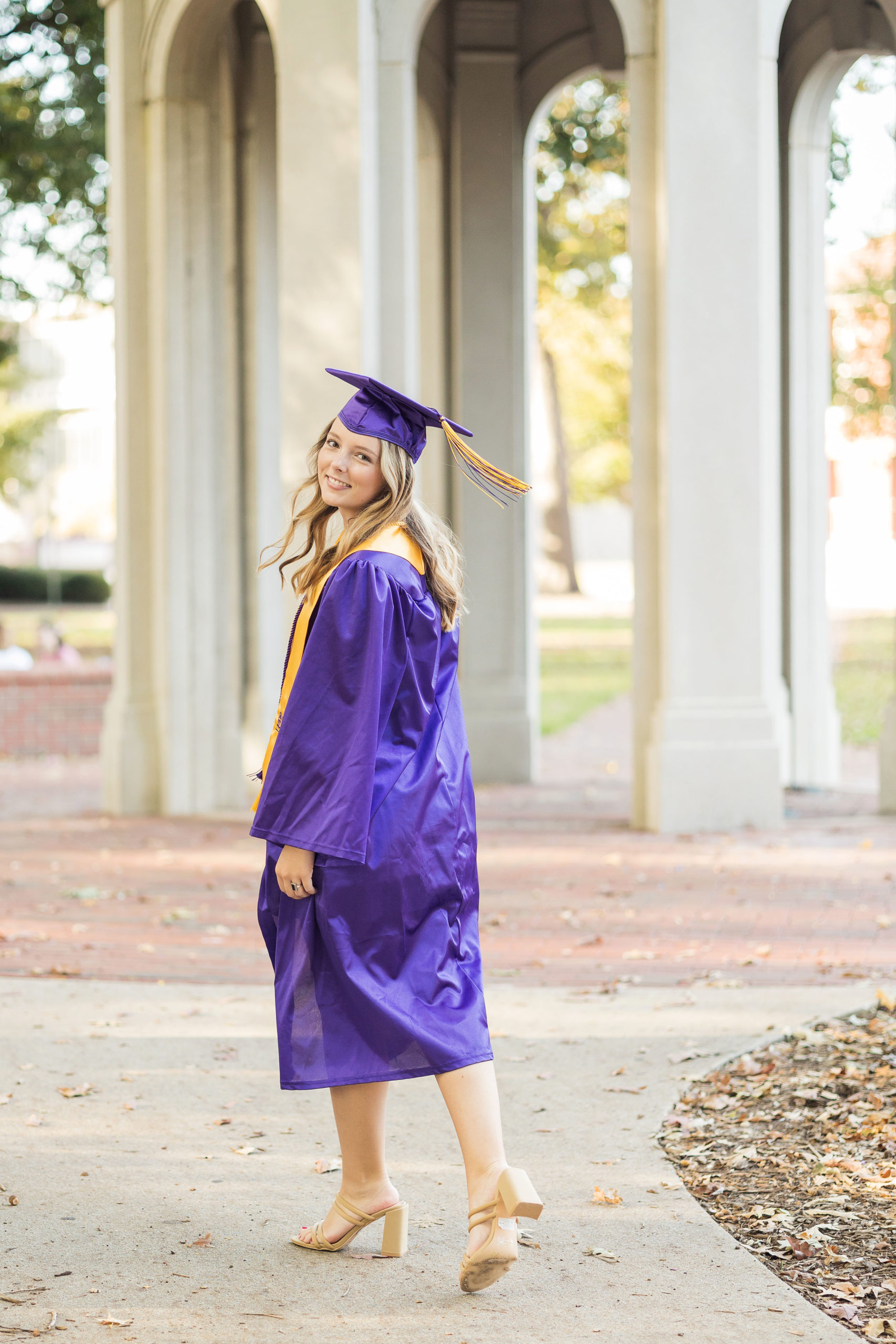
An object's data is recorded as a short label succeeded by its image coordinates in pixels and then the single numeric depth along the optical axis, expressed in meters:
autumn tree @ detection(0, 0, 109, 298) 14.54
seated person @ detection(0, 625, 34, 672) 16.20
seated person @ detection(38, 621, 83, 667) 17.44
